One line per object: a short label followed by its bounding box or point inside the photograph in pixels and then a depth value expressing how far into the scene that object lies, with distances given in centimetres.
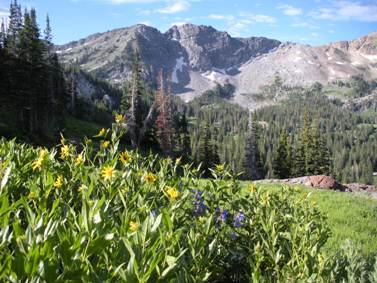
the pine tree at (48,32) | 7762
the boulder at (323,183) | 2372
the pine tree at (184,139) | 8194
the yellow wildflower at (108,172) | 370
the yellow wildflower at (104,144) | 458
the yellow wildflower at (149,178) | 397
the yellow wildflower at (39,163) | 368
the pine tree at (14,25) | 6062
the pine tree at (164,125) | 6462
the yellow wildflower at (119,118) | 449
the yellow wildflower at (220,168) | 493
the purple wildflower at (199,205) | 458
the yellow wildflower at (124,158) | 430
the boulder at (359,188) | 2587
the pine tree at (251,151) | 8575
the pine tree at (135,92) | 5824
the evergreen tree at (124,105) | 6994
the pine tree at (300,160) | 7206
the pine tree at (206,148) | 6831
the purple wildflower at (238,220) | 468
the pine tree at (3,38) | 6456
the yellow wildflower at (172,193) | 297
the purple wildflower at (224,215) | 464
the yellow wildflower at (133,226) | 239
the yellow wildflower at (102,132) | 452
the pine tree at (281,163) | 7594
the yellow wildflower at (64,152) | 486
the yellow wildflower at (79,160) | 453
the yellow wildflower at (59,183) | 388
